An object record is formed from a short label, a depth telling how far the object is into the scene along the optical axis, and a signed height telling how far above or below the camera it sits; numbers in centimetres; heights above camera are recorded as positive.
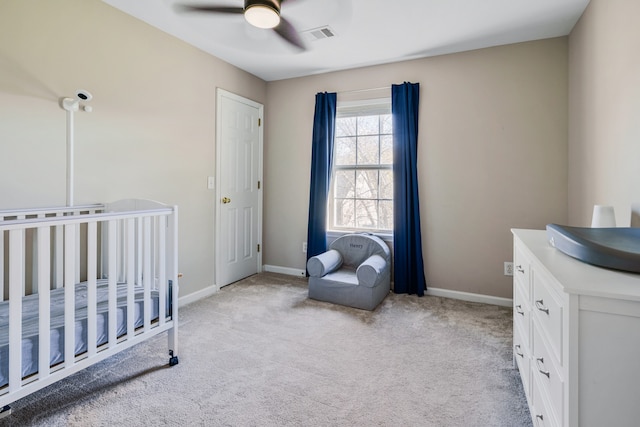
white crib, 127 -45
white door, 331 +25
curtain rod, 331 +126
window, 344 +46
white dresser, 82 -35
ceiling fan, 160 +102
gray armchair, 277 -55
